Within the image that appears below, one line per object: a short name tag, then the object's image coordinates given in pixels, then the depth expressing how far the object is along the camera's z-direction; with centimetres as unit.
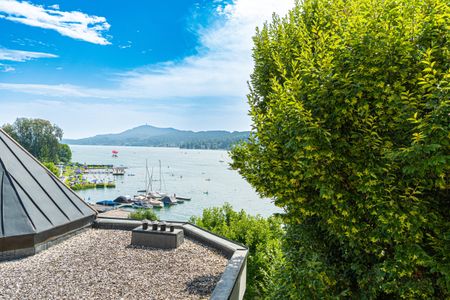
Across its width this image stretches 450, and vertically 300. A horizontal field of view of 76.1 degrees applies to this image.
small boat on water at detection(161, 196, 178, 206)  5147
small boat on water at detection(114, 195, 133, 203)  4927
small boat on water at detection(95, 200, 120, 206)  4726
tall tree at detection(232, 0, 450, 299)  329
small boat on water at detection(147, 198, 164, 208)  4916
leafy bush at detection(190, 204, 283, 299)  921
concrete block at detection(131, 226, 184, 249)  867
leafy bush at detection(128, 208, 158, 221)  2645
